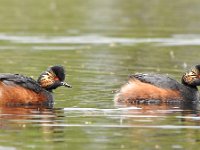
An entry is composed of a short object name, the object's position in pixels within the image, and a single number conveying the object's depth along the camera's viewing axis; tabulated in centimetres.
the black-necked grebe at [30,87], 1766
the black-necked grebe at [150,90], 1883
